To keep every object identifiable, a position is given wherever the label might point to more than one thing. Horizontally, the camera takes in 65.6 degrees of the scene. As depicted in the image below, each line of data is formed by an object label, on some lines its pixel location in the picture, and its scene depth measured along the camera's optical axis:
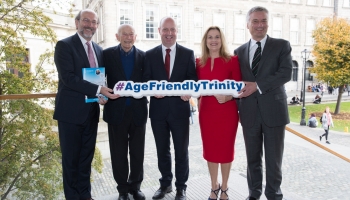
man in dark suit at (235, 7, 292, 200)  2.43
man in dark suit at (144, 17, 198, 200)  2.72
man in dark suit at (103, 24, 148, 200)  2.64
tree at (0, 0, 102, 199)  3.49
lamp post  13.11
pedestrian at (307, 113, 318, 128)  12.78
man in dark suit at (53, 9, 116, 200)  2.36
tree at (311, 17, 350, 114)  16.48
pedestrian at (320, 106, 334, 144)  9.81
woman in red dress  2.58
